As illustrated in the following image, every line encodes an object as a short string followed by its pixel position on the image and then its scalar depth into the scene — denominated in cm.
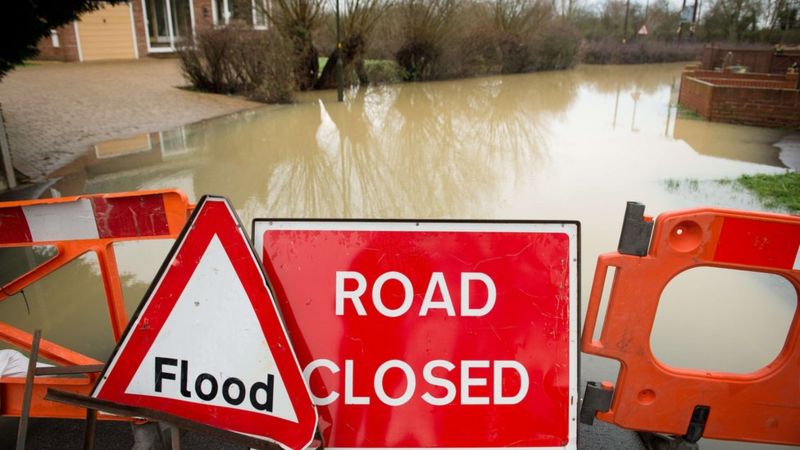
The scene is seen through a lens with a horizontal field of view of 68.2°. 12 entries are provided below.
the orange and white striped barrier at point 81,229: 251
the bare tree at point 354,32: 2223
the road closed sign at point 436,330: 220
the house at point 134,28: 2611
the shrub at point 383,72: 2548
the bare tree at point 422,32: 2627
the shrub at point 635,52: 4475
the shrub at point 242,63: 1825
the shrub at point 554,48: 3516
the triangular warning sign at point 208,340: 205
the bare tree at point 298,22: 2061
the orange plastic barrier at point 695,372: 223
